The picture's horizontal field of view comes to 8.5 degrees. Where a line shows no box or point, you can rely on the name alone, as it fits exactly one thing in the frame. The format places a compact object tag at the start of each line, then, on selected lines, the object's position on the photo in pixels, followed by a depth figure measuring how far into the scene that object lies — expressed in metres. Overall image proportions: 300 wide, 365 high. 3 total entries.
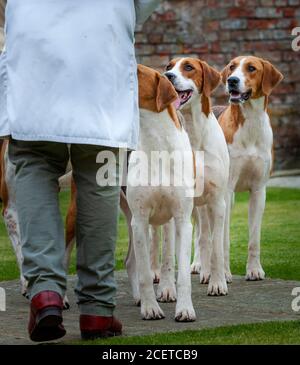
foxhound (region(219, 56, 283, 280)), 14.01
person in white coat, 8.95
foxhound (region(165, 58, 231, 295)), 12.39
